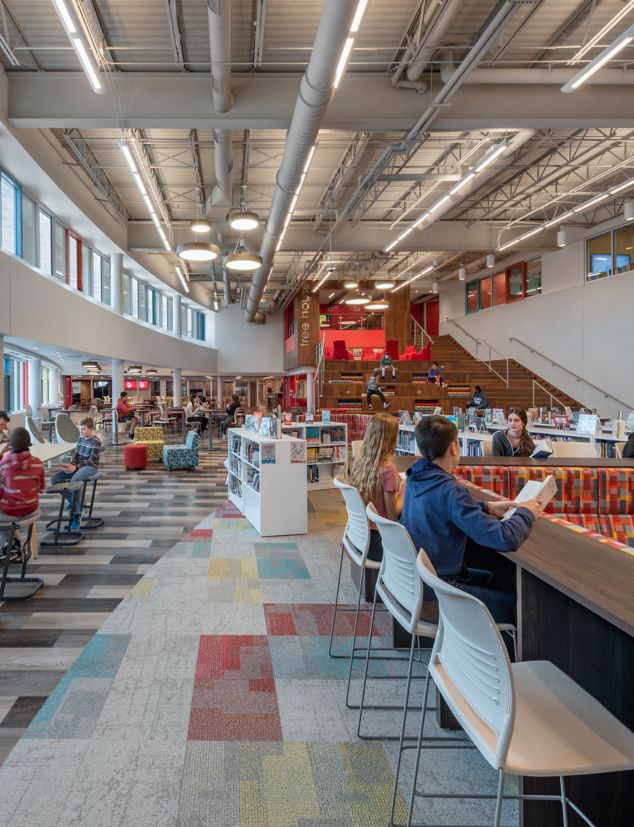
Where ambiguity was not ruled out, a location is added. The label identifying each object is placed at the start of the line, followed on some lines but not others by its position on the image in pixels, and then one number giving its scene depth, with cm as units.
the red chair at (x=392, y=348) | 1930
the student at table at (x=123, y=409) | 1548
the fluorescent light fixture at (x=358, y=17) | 440
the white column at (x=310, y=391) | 1859
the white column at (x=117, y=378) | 1545
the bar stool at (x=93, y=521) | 644
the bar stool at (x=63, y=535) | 565
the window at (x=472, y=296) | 2078
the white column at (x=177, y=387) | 2148
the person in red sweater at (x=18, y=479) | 438
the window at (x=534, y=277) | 1661
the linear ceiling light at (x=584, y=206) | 959
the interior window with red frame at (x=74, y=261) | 1248
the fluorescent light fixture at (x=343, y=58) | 493
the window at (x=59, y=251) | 1164
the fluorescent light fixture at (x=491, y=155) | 777
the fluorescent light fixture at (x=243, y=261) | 894
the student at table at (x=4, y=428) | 655
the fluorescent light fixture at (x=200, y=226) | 877
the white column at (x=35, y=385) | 1541
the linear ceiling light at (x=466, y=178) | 785
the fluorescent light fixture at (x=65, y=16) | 443
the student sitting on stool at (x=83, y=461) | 634
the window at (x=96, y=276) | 1449
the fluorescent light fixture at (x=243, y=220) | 851
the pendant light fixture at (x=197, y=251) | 868
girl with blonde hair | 350
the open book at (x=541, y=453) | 448
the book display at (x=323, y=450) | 916
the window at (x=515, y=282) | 1764
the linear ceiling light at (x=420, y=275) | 1728
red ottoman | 1148
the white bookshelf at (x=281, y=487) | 604
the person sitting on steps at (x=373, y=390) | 1459
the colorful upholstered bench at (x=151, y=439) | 1303
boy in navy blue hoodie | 223
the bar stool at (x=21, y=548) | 421
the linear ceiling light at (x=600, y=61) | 467
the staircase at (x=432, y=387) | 1622
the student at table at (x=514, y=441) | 540
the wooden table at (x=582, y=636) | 176
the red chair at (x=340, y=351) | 1909
